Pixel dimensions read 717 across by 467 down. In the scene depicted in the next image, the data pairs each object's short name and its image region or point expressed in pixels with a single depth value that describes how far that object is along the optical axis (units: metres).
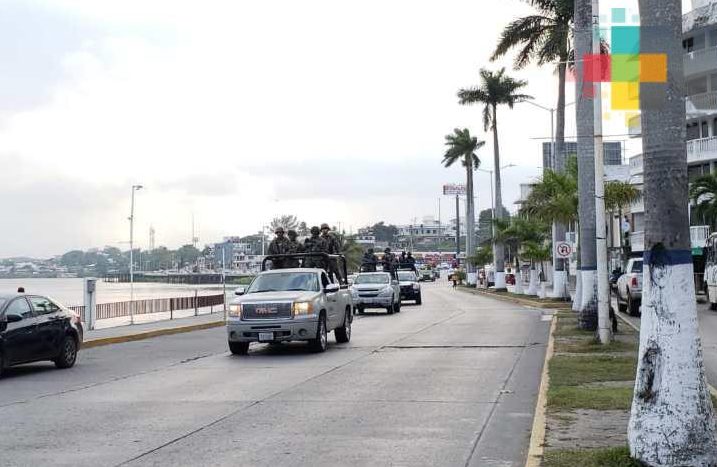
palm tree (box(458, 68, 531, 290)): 63.75
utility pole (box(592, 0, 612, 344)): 18.05
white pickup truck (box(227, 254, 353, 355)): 18.08
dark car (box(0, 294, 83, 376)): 15.14
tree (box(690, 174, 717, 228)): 46.22
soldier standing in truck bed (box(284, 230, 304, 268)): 23.35
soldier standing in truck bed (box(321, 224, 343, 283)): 23.59
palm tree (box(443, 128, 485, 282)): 86.25
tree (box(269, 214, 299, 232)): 105.38
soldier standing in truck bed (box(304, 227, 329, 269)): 23.58
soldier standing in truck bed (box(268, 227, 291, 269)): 23.36
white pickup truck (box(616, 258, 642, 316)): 30.28
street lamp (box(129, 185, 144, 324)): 31.02
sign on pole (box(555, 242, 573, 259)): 34.78
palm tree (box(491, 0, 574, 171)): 33.91
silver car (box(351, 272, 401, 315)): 34.53
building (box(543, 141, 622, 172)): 113.38
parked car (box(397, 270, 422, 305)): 43.25
